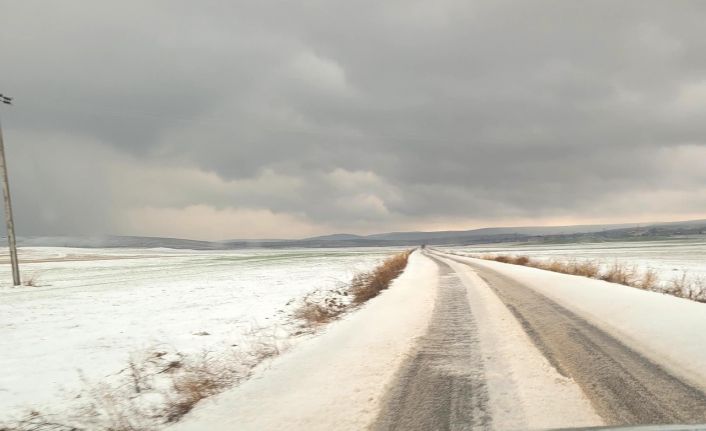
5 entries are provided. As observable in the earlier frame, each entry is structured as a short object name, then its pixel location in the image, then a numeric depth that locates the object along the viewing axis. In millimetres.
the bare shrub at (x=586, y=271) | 20311
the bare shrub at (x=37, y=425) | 4547
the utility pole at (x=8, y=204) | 24688
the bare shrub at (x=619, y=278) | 16562
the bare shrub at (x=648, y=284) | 14900
